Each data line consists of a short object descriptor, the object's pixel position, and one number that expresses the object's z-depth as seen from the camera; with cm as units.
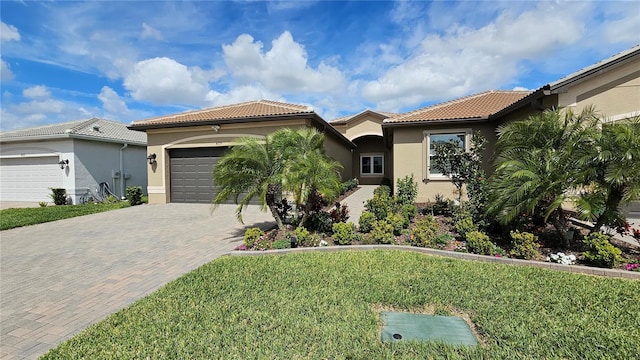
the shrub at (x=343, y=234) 671
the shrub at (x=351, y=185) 1760
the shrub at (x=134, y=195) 1454
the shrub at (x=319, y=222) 773
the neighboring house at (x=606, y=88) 835
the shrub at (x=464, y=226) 683
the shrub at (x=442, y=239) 654
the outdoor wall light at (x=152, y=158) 1474
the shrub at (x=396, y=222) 738
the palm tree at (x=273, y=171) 695
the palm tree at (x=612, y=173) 526
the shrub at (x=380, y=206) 879
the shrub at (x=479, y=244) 583
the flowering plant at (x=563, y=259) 523
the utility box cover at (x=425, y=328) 307
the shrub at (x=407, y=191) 1137
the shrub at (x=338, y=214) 784
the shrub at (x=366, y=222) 761
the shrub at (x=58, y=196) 1557
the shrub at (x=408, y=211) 882
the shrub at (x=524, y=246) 554
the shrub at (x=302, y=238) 670
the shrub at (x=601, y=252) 498
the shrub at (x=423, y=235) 640
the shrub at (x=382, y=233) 672
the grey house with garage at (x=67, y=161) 1619
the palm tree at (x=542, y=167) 581
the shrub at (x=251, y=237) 661
